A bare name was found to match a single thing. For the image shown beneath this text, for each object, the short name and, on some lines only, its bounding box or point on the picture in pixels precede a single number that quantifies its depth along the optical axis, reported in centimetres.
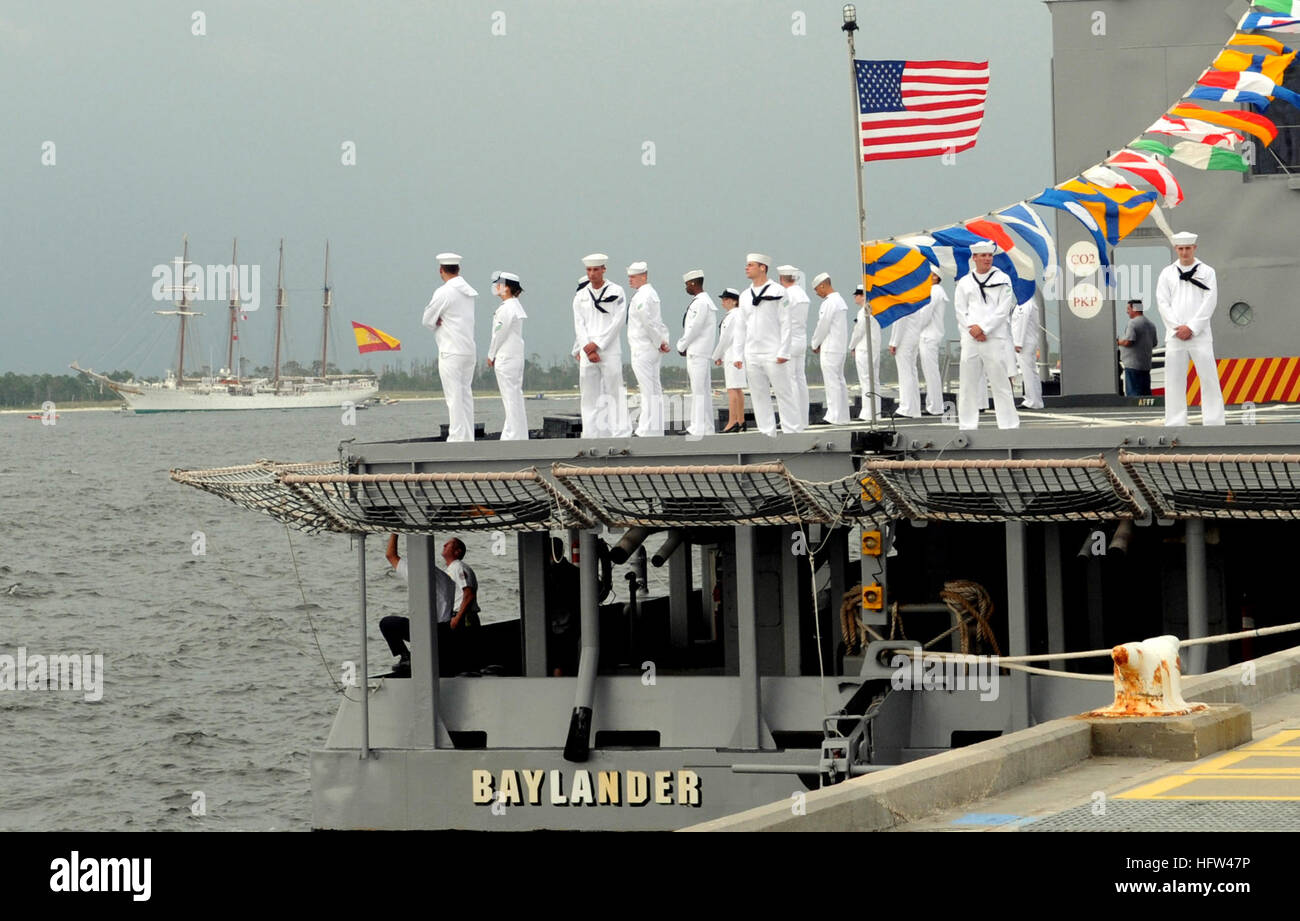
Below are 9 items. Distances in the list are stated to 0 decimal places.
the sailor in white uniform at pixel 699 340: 2070
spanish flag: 2609
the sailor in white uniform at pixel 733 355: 2067
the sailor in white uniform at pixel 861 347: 2100
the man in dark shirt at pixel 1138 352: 2364
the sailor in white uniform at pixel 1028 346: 2450
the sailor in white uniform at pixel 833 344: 2336
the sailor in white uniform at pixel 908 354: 2377
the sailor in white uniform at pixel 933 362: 2431
